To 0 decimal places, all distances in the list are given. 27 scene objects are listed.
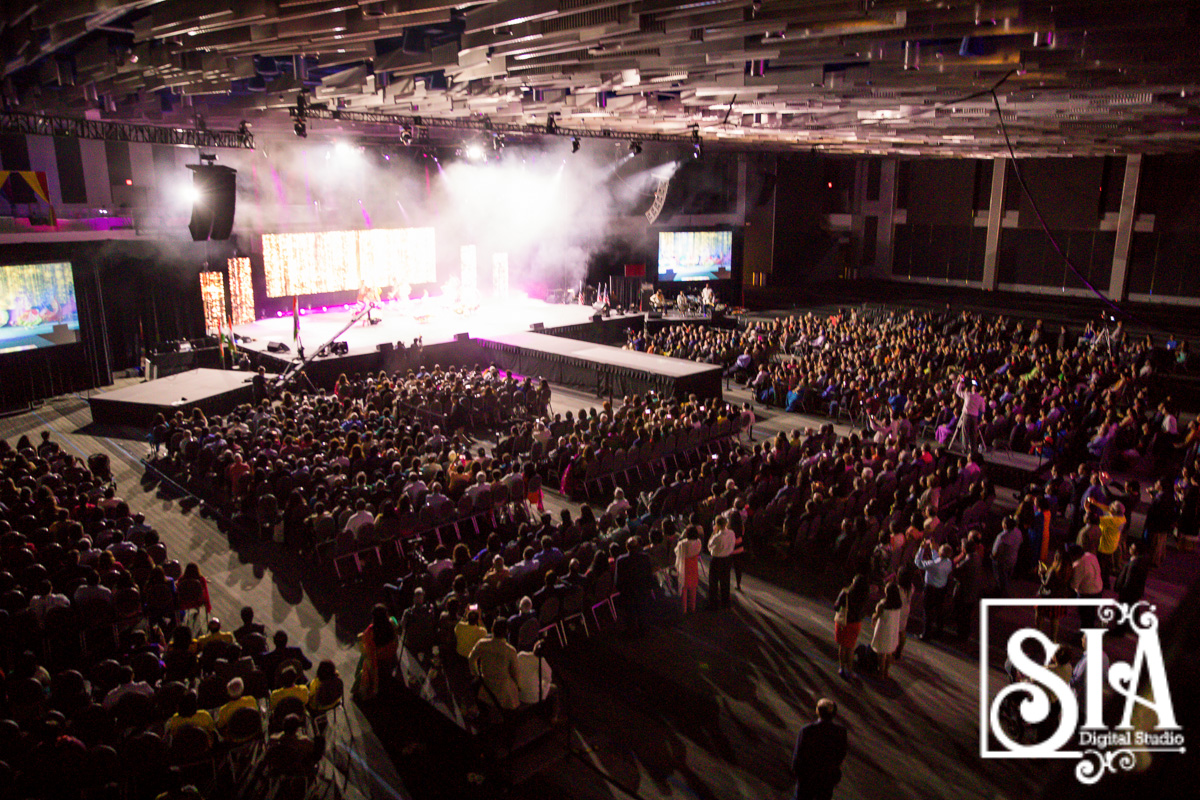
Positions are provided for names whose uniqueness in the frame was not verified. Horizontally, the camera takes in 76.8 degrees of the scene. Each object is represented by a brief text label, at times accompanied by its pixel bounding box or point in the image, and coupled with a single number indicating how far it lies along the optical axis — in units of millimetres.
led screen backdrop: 24531
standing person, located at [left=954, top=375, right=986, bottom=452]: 13438
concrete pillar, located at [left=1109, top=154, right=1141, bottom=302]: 29594
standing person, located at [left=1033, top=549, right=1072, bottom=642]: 8070
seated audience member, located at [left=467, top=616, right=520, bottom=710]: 5938
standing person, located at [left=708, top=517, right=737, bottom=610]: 8555
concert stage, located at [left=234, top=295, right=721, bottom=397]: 18141
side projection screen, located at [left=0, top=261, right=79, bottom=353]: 16781
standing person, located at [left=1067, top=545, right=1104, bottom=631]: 7910
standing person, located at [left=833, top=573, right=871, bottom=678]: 6992
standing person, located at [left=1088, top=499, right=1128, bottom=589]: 8891
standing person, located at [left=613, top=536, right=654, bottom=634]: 7891
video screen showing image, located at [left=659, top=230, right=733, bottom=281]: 32062
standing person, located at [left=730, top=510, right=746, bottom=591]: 9031
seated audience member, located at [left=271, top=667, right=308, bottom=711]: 5840
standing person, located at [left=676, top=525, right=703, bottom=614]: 8477
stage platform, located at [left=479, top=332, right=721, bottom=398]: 17500
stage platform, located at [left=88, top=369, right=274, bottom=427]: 15789
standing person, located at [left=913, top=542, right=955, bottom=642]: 7984
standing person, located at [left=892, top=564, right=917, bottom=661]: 7496
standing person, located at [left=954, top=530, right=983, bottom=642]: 8102
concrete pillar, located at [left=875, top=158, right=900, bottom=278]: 37219
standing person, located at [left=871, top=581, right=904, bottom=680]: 7059
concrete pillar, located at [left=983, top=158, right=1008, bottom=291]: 33281
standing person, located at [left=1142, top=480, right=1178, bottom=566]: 9688
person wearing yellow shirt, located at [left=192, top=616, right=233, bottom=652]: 6355
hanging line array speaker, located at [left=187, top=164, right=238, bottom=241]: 16656
